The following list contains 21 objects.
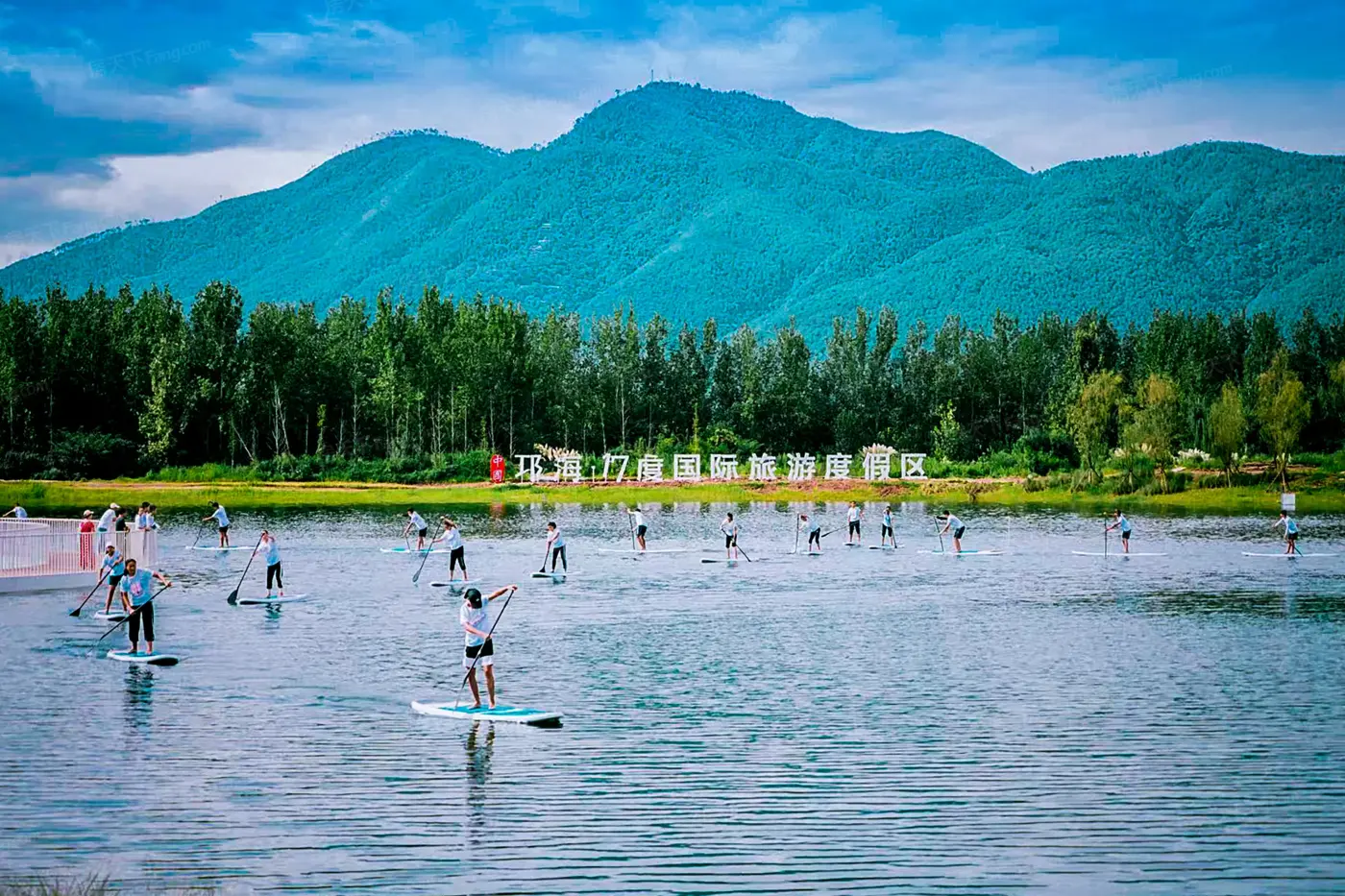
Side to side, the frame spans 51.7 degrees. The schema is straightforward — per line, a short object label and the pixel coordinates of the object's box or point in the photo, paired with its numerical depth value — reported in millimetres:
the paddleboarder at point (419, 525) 58041
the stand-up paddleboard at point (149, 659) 30500
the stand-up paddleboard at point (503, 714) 24188
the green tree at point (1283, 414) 90750
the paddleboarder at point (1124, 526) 60344
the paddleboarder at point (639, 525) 58844
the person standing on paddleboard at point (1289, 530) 56469
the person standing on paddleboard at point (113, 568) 39253
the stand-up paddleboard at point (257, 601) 42125
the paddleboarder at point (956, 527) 60059
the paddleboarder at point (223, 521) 59250
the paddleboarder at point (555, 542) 51250
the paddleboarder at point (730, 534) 57000
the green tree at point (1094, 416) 96562
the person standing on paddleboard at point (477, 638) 24766
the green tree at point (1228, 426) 89331
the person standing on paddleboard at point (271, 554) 42634
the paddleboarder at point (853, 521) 65875
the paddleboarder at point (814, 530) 62250
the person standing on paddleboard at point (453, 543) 48125
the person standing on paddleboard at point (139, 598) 30938
